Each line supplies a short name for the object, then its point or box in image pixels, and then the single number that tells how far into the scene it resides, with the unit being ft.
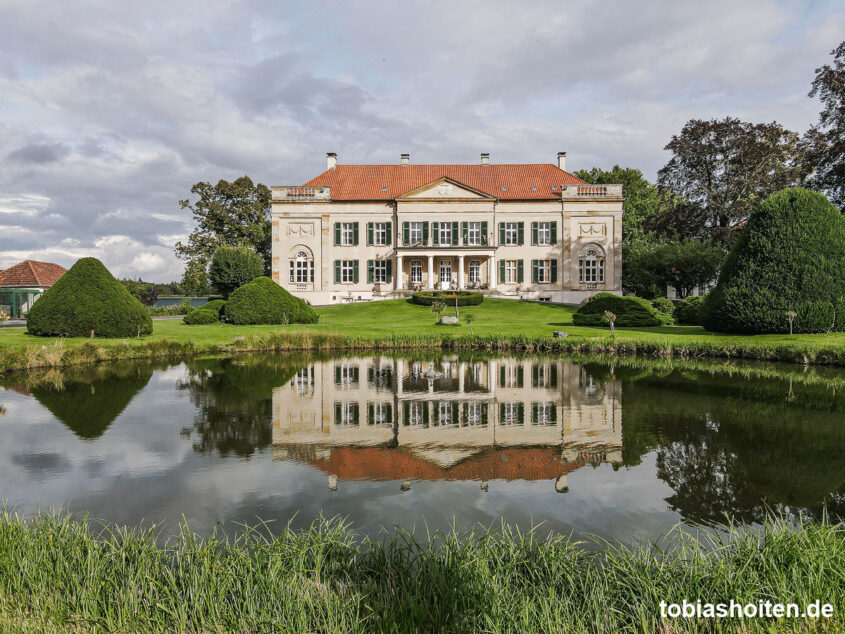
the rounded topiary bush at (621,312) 74.90
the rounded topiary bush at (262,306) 75.00
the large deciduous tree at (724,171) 102.06
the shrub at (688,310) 82.84
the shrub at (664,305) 88.07
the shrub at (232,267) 112.88
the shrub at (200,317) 77.10
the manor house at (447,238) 121.49
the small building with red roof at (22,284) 105.81
